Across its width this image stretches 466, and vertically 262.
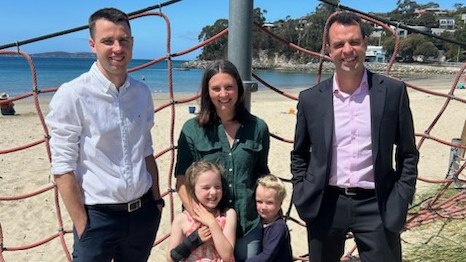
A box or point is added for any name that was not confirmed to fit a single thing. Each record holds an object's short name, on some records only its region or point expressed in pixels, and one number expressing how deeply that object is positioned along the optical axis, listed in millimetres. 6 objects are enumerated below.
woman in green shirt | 2068
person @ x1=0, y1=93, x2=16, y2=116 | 14538
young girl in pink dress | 2004
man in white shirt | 1817
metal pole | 2322
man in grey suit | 1899
